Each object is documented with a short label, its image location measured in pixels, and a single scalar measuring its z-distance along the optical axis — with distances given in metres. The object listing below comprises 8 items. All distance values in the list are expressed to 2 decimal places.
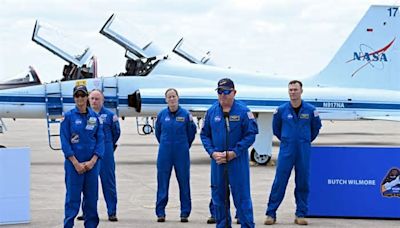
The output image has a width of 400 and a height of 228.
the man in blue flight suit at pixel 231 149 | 8.04
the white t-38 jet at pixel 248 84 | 18.67
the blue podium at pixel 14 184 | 9.14
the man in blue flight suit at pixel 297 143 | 9.57
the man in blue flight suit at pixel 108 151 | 9.98
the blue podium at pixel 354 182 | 9.99
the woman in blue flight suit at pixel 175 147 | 9.98
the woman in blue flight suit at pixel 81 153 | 8.19
